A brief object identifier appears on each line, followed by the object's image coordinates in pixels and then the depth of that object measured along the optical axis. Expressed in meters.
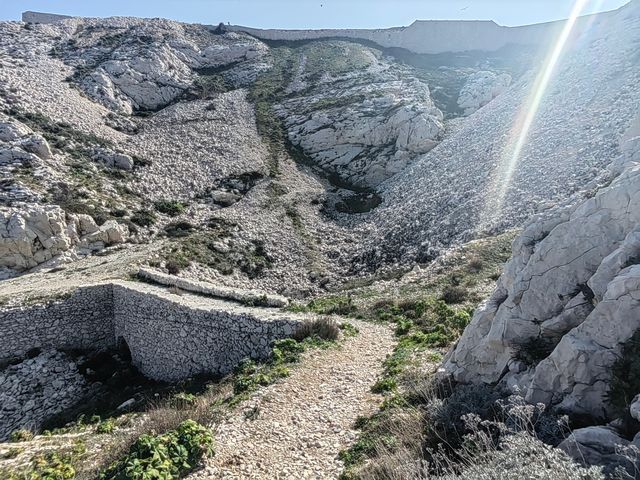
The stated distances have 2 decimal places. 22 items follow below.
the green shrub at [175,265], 23.48
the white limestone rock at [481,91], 50.94
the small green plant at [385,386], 9.72
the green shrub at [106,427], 11.36
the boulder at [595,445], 4.50
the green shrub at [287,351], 11.95
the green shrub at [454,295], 15.54
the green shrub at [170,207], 33.47
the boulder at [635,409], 4.53
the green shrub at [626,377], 5.01
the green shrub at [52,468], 7.54
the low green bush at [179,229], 29.95
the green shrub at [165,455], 6.56
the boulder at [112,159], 37.34
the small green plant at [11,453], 9.25
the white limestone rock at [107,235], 26.86
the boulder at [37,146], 32.47
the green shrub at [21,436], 11.48
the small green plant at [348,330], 13.82
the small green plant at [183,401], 10.88
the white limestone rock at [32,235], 23.67
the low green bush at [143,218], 30.40
